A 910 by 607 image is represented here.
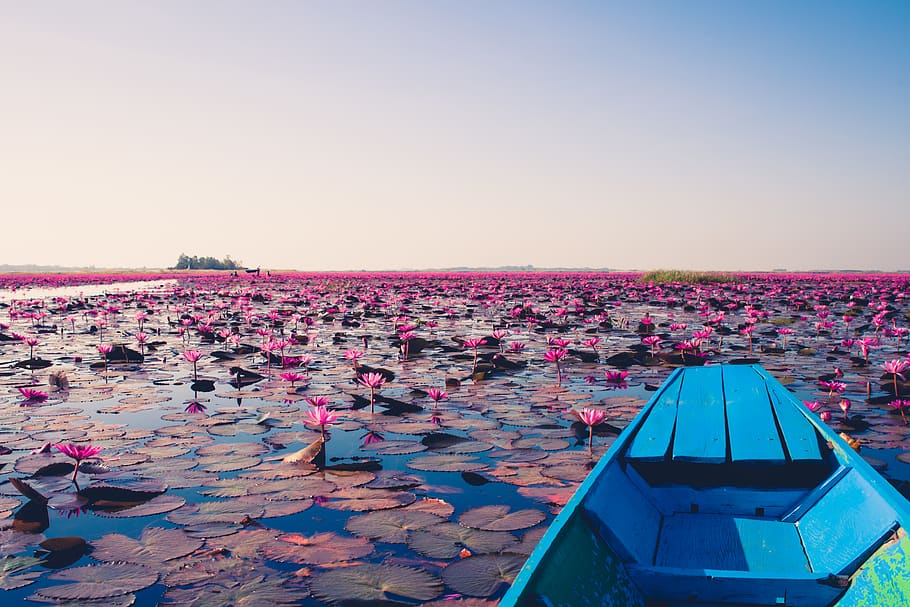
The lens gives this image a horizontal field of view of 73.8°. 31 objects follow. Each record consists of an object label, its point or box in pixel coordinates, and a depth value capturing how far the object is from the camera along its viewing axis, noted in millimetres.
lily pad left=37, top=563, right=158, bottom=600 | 2180
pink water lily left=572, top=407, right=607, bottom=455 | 3633
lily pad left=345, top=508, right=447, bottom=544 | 2701
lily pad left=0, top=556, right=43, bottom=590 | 2236
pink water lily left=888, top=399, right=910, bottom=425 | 4680
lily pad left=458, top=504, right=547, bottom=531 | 2795
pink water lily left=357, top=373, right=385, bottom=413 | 4668
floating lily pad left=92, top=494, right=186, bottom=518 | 2893
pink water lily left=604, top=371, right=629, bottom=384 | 5534
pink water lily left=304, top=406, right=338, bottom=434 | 3578
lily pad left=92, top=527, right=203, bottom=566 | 2455
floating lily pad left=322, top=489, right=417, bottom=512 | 3031
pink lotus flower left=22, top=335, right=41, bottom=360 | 6410
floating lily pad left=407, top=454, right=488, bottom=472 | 3627
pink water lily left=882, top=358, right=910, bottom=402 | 5035
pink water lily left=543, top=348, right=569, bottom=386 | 5625
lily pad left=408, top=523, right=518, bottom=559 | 2557
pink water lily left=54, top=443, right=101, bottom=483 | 2957
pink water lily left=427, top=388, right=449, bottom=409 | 4663
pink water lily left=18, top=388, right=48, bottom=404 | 4773
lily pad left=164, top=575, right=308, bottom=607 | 2145
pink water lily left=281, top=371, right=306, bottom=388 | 5102
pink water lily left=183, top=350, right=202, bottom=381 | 5824
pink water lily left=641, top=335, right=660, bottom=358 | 6827
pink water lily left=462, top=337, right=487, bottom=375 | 6312
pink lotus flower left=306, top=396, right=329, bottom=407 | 3721
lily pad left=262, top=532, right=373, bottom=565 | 2482
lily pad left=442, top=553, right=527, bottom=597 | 2248
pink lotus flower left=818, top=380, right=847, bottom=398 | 4959
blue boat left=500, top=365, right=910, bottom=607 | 1921
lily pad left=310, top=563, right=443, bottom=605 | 2182
